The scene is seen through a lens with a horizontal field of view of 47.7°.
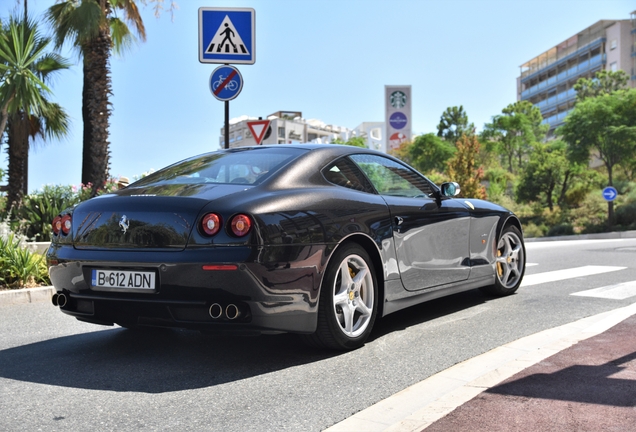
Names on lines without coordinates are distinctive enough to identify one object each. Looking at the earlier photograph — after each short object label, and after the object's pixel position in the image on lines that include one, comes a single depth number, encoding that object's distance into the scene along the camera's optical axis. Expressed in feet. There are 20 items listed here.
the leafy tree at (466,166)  152.56
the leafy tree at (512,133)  285.84
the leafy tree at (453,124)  318.24
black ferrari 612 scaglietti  12.98
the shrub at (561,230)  151.53
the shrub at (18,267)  25.90
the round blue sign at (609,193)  127.65
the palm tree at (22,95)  47.98
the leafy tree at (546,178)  185.16
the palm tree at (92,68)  55.72
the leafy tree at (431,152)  286.25
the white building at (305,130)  522.47
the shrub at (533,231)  158.40
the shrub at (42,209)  40.28
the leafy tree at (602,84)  278.46
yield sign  44.47
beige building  320.39
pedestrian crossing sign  34.81
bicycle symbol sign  35.40
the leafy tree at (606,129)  154.67
